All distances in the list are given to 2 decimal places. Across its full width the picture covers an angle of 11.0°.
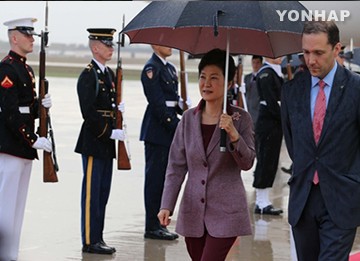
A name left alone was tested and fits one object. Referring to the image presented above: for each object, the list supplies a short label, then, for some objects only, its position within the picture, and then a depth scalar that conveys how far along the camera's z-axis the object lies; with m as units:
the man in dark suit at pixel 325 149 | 9.33
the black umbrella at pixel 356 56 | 14.47
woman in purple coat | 10.29
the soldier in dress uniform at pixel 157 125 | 16.43
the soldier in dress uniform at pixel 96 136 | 15.05
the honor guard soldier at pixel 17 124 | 13.57
